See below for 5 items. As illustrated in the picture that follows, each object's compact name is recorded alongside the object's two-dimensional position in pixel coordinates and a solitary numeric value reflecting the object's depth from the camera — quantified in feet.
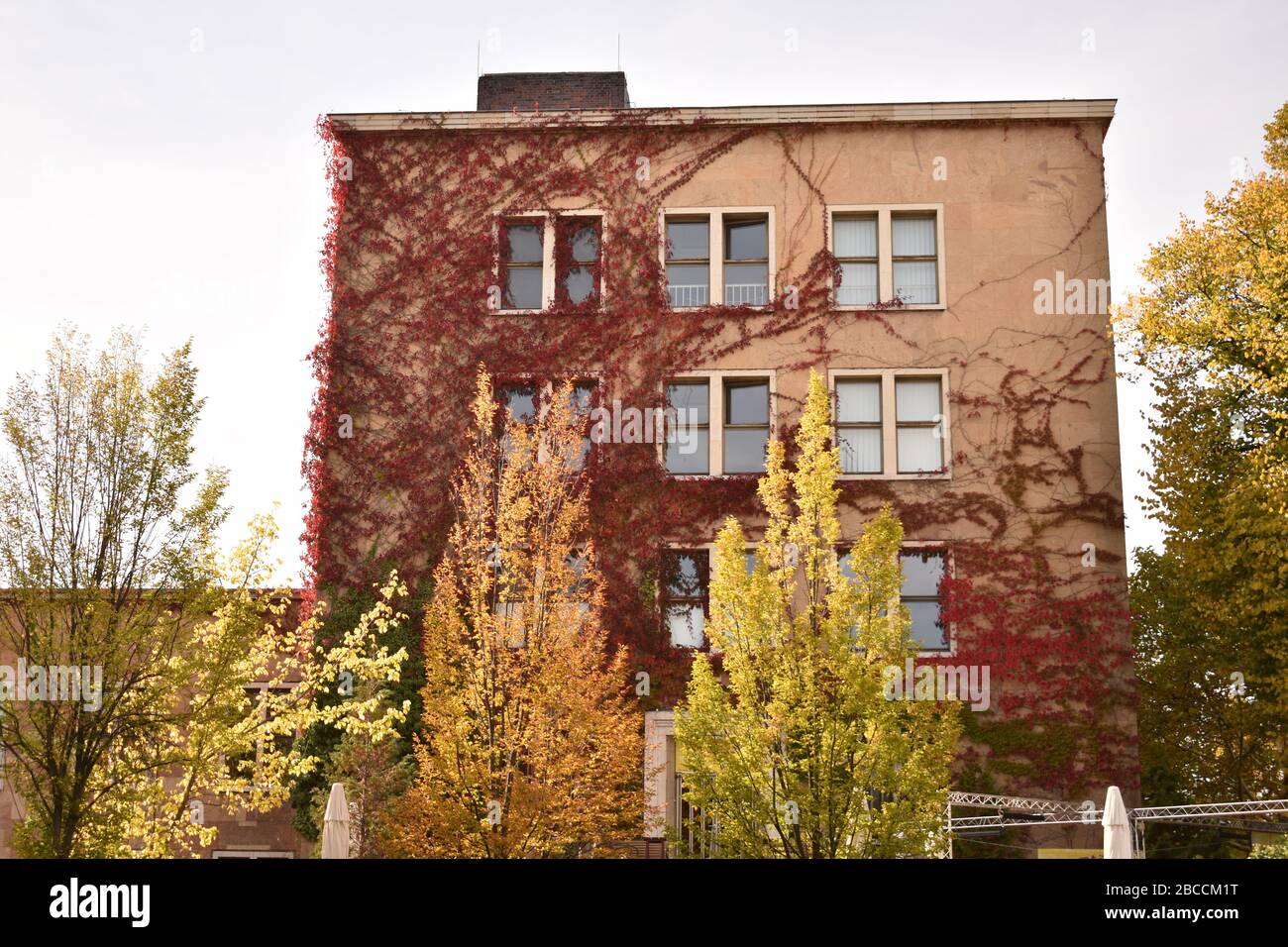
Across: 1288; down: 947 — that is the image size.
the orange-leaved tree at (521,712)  64.34
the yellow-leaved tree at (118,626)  58.34
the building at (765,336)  87.66
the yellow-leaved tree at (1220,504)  85.87
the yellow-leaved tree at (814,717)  60.59
